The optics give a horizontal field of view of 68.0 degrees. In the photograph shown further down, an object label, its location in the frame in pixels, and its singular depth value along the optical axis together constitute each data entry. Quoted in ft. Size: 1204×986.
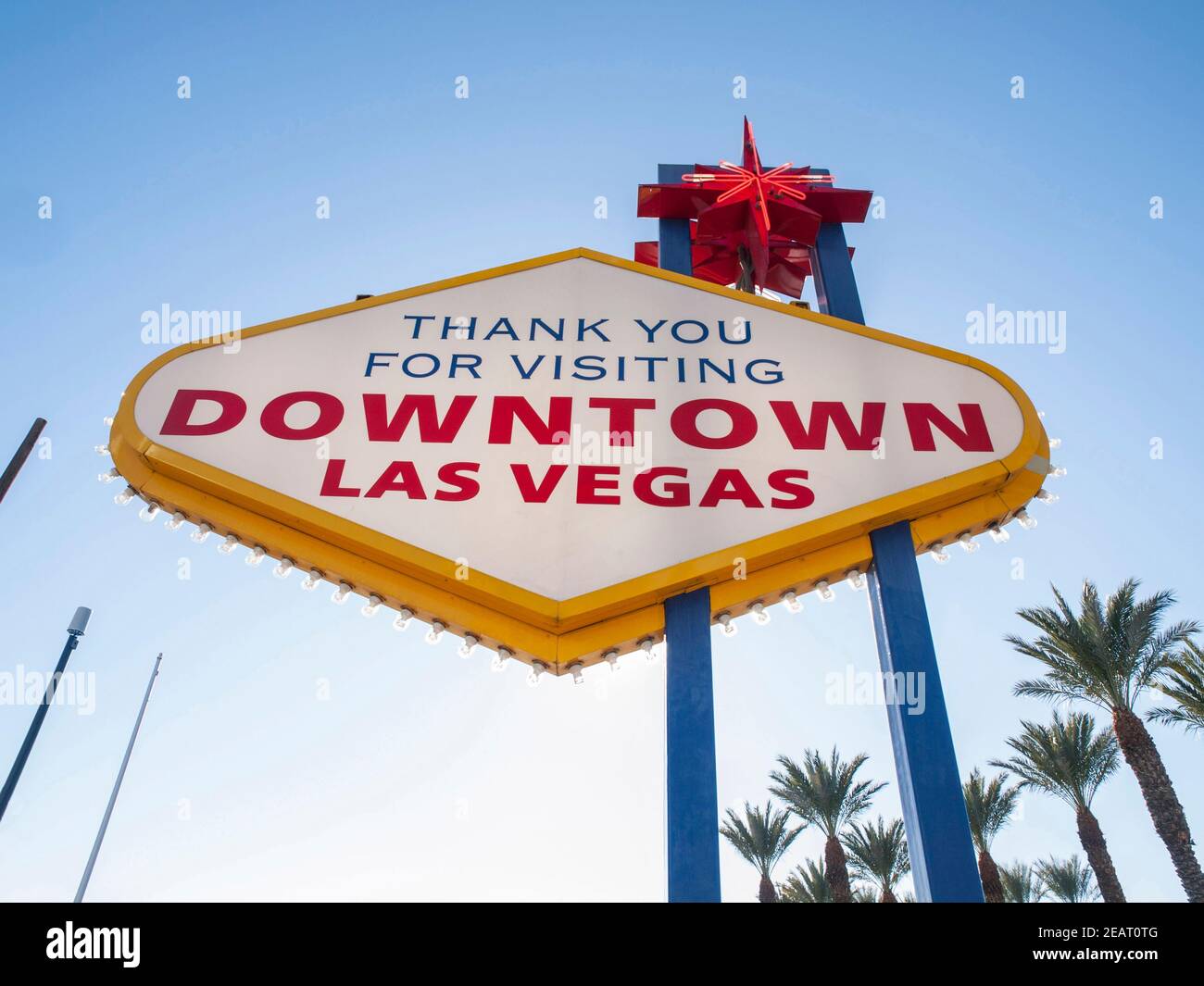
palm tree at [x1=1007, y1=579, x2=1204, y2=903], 46.24
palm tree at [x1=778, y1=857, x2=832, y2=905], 77.36
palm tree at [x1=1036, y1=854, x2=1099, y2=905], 83.05
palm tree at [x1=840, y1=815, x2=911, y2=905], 70.48
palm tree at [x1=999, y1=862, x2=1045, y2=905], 80.28
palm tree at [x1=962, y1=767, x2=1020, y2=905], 64.44
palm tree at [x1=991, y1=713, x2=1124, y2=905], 56.90
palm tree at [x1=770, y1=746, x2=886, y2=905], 68.64
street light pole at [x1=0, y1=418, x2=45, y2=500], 25.31
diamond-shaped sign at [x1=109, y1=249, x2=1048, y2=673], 16.84
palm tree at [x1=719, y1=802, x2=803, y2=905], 74.64
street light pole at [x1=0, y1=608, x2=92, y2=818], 39.45
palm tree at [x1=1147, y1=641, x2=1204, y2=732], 45.85
